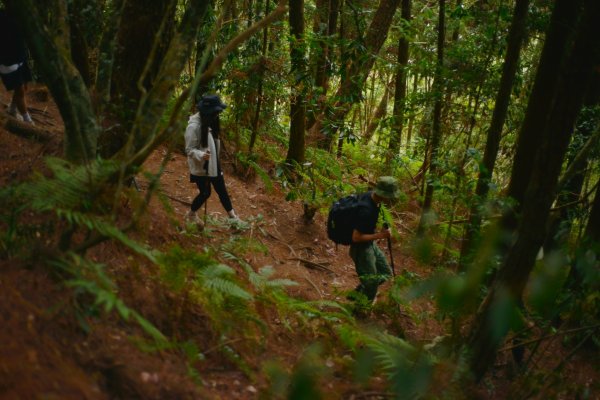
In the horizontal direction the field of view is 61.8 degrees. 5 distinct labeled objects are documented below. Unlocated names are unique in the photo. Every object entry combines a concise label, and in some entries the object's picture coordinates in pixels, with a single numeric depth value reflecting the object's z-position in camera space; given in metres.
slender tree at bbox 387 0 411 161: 9.42
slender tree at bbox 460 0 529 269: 5.65
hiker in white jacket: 6.79
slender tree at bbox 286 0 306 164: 8.27
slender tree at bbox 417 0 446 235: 8.16
